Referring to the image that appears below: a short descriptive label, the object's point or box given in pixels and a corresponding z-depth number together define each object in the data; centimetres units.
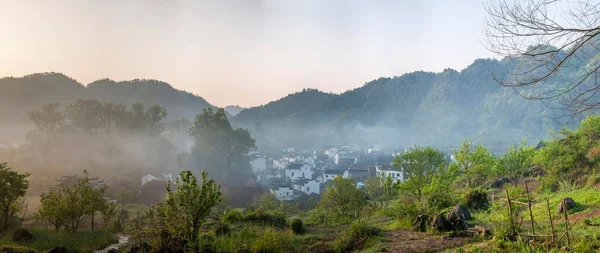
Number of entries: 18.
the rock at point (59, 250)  901
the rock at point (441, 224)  917
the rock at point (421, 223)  988
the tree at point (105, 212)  1490
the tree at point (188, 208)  756
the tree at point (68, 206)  1237
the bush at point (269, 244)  846
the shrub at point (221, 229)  1105
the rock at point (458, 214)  925
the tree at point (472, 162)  1936
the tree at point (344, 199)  1598
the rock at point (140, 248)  836
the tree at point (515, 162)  1922
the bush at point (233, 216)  1404
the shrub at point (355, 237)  897
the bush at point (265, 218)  1400
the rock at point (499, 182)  2033
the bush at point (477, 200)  1248
